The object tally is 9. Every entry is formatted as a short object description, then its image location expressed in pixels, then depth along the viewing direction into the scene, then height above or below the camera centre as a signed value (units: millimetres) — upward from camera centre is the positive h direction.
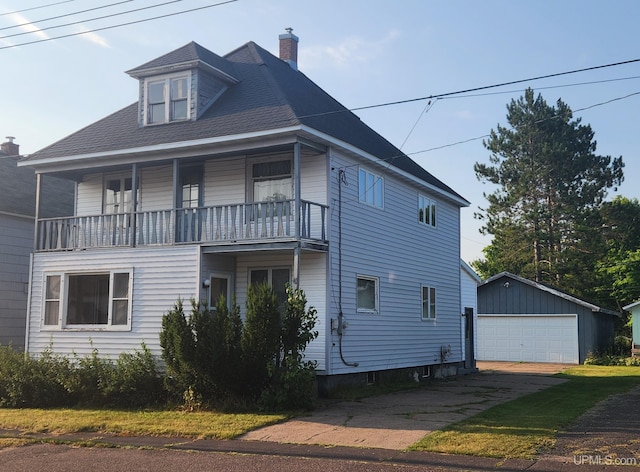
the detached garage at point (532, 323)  31766 +26
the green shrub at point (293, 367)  14094 -899
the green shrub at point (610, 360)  31369 -1594
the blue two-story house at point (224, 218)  16922 +2602
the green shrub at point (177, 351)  14195 -578
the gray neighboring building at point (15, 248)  21969 +2258
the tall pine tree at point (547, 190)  44062 +8298
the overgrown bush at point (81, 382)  15203 -1312
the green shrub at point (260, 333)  14102 -214
